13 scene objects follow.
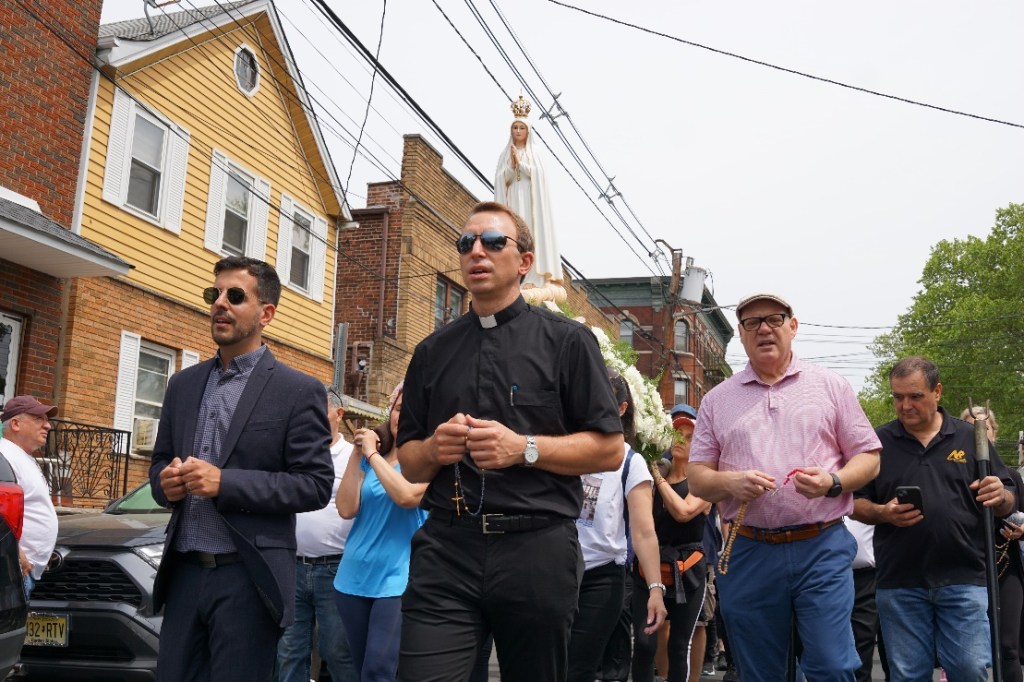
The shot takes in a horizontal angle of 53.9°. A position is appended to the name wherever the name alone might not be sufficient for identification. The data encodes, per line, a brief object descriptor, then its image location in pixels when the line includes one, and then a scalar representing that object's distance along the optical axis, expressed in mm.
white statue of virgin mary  9641
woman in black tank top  6820
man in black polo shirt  5656
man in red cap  6426
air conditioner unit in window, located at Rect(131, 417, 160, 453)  15789
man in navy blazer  3826
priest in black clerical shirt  3334
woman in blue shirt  5590
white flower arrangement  7340
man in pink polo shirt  4547
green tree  46031
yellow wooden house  15094
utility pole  29109
